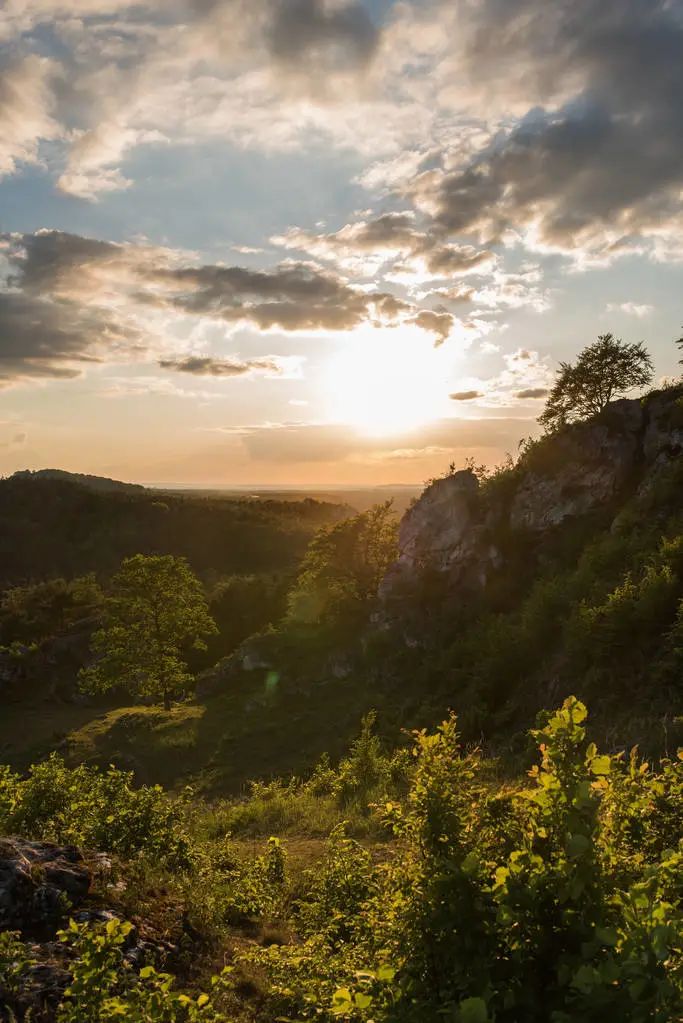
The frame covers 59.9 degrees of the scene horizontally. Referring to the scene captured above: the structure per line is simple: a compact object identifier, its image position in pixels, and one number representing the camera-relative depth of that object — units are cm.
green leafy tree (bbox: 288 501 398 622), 3344
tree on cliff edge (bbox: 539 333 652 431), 2797
